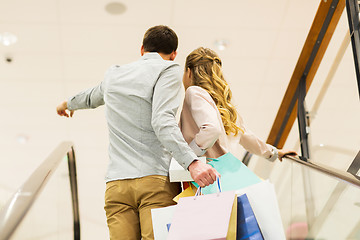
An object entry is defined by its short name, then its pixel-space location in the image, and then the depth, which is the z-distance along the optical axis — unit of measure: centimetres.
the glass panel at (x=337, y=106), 340
